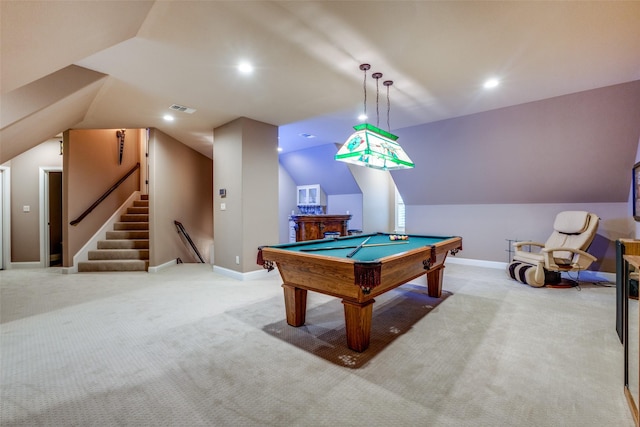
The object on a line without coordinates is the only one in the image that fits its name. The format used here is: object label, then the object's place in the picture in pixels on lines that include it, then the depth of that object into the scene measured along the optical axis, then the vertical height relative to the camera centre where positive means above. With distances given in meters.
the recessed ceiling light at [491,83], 3.38 +1.58
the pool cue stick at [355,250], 2.57 -0.39
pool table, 2.17 -0.51
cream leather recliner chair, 4.09 -0.68
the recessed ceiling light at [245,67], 2.96 +1.55
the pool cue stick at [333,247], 2.85 -0.40
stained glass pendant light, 3.01 +0.69
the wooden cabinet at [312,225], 7.41 -0.38
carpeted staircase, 5.45 -0.77
